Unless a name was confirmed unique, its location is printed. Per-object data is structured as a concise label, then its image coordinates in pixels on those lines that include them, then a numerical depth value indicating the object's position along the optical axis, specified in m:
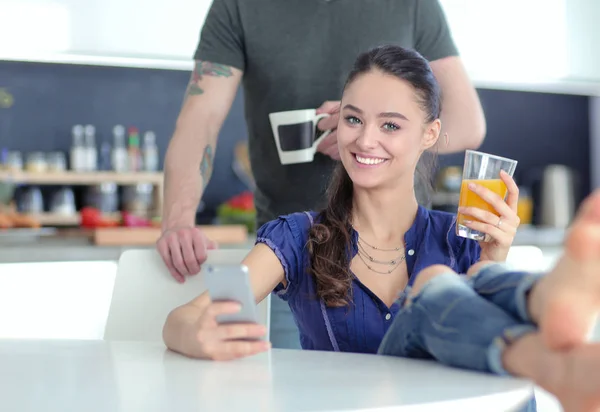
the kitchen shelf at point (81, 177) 4.32
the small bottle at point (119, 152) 4.54
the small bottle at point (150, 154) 4.60
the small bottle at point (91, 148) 4.50
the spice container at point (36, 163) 4.41
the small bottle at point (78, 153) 4.49
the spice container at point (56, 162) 4.45
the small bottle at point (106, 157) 4.59
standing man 1.87
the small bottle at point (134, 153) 4.57
